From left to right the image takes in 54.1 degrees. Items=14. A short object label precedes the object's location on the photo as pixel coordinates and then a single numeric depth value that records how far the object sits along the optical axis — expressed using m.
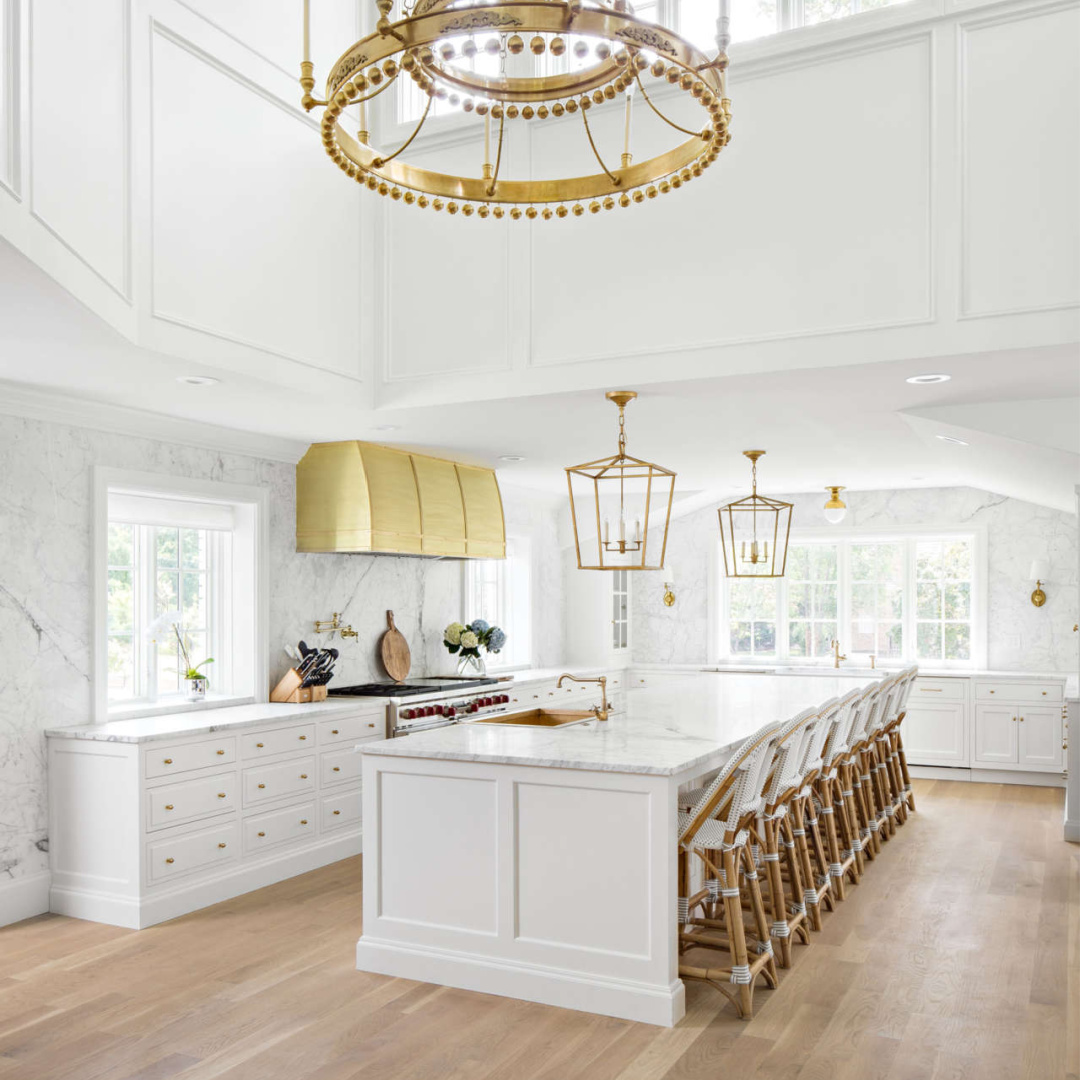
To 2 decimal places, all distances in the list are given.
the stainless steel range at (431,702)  6.49
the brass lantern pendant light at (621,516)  4.48
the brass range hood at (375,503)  6.36
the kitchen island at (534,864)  3.70
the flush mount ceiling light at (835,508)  9.01
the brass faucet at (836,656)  9.40
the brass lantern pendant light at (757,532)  9.60
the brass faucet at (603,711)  4.95
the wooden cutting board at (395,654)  7.23
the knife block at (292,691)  6.20
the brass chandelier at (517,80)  2.00
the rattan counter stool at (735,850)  3.74
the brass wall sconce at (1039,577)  8.66
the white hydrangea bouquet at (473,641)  7.86
